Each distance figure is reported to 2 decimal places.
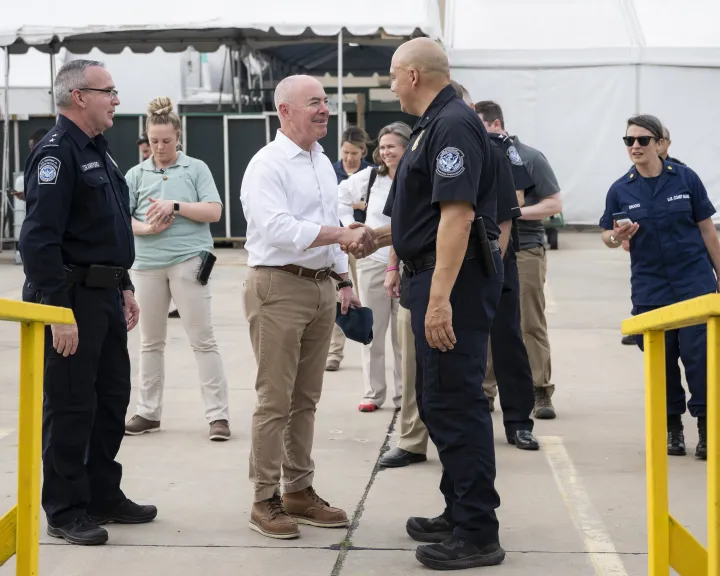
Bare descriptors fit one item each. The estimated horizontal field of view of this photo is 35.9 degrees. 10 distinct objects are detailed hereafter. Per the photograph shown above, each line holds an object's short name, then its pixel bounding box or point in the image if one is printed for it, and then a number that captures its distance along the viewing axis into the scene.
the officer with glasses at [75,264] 4.57
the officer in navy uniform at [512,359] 6.30
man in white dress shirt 4.74
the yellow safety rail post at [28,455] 3.35
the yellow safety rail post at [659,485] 3.38
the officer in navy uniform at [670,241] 6.13
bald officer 4.29
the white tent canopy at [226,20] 15.62
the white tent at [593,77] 20.12
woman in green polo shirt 6.55
